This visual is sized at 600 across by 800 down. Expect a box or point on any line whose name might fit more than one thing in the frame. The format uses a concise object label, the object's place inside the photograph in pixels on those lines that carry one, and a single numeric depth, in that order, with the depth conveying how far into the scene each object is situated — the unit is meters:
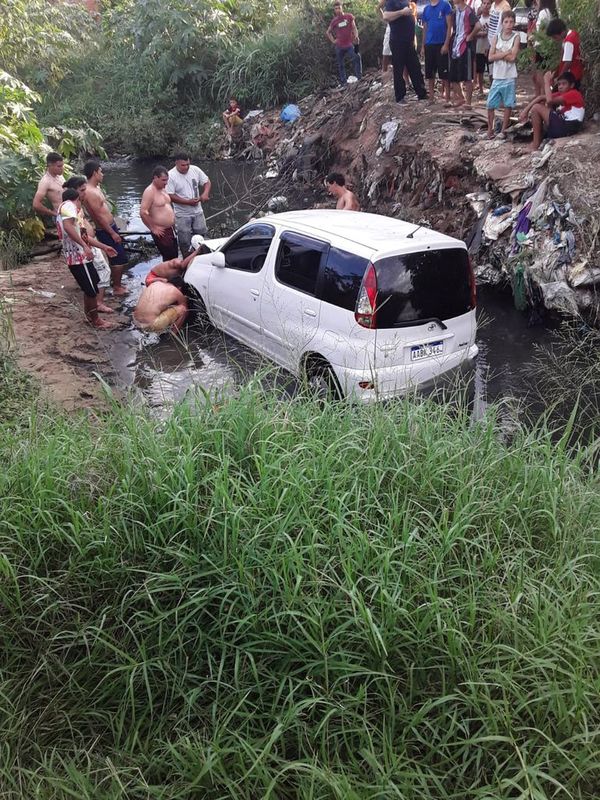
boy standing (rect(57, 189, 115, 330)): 8.22
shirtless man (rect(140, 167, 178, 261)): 9.46
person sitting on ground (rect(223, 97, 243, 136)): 21.81
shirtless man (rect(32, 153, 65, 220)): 9.45
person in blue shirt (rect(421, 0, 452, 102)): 13.29
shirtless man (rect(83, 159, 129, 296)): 9.27
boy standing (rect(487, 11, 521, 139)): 10.98
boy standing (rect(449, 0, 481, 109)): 12.68
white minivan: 5.78
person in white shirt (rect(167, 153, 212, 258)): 9.94
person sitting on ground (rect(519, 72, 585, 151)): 10.02
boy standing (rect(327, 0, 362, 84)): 18.12
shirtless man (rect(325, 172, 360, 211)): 9.09
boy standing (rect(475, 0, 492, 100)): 12.88
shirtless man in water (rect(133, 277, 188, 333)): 8.73
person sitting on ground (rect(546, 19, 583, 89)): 10.09
